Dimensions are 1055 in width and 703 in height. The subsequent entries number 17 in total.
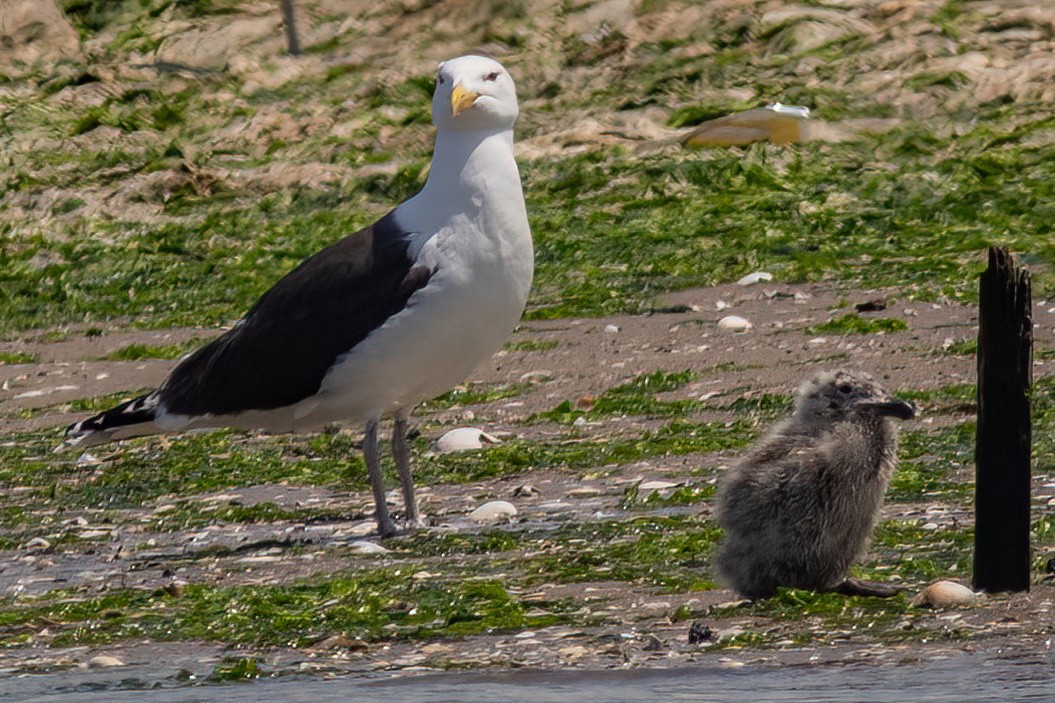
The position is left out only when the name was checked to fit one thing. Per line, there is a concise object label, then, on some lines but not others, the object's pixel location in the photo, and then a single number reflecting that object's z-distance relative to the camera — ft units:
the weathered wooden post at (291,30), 117.19
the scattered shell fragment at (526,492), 48.55
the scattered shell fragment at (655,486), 47.73
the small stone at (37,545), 46.73
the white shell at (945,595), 34.99
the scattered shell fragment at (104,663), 36.01
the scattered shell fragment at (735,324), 65.72
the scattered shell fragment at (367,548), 44.04
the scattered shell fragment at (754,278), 72.74
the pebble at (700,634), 34.24
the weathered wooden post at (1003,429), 32.96
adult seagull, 45.62
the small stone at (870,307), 66.18
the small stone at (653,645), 34.12
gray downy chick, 36.65
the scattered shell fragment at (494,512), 46.29
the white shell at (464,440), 54.62
